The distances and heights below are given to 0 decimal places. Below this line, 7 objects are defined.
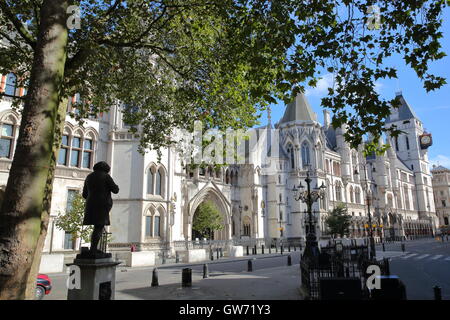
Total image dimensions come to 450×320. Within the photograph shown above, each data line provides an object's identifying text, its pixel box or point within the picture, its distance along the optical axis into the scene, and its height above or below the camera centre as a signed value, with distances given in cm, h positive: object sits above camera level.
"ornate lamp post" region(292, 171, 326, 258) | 1752 -75
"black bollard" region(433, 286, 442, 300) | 709 -139
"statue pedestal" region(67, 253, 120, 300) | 659 -94
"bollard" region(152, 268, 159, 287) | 1221 -177
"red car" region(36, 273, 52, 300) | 957 -161
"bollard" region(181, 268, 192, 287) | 1203 -168
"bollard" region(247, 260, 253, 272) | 1695 -190
